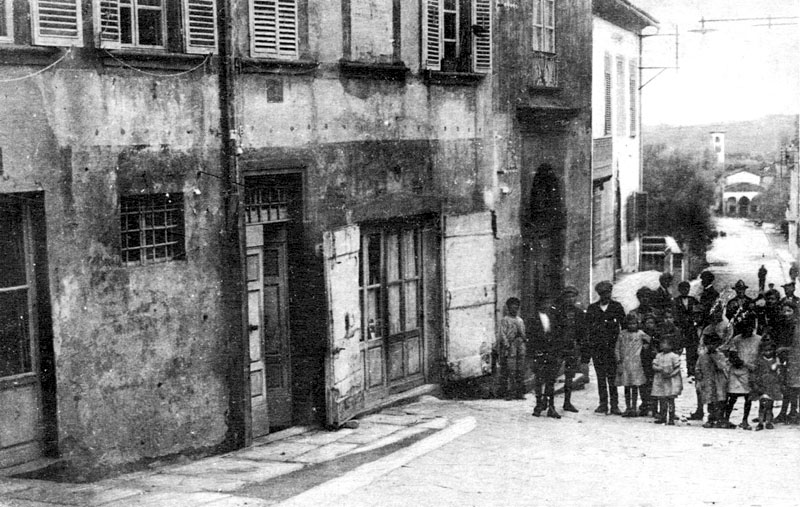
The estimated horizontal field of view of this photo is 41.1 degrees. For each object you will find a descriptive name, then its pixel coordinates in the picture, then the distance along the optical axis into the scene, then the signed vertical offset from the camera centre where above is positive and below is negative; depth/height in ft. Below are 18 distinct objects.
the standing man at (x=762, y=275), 73.47 -8.08
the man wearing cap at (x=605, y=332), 40.42 -6.38
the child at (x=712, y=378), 37.93 -7.74
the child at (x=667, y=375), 38.75 -7.73
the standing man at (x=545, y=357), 39.63 -7.16
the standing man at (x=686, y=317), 49.52 -7.22
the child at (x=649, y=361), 39.83 -7.41
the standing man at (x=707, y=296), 51.06 -6.68
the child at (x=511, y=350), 44.42 -7.73
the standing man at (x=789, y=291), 48.27 -6.34
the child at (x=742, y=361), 37.50 -7.13
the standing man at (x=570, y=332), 41.09 -6.51
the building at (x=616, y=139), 87.30 +2.18
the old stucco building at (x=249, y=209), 28.19 -1.27
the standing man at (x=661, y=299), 48.29 -6.24
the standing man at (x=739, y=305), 51.78 -7.14
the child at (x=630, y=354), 39.88 -7.19
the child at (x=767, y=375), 38.19 -7.70
